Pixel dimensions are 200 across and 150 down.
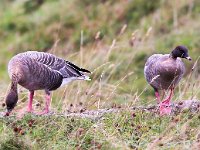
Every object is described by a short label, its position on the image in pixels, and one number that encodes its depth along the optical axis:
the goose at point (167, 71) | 15.61
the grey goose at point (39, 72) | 15.34
